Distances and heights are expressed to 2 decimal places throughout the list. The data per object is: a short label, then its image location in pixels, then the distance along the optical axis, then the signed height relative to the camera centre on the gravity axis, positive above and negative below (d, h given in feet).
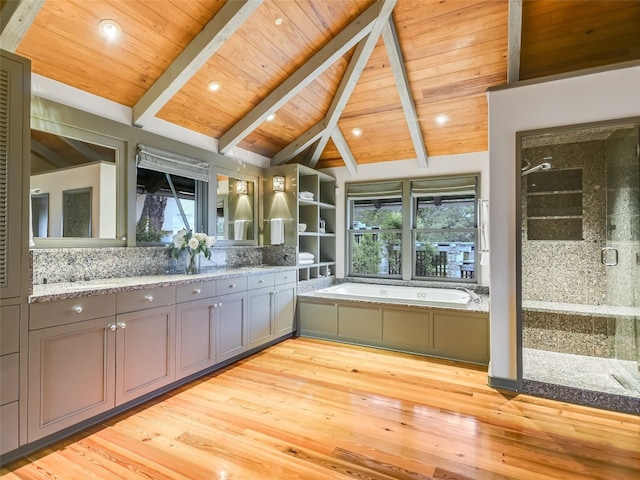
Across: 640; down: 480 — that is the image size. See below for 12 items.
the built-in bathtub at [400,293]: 12.21 -2.18
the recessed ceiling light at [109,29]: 7.68 +4.97
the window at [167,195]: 10.47 +1.64
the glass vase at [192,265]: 10.85 -0.73
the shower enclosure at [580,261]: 9.36 -0.63
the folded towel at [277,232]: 14.70 +0.46
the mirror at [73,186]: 8.28 +1.49
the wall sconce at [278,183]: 14.92 +2.65
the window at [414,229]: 15.28 +0.67
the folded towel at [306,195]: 15.23 +2.18
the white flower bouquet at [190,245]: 10.72 -0.08
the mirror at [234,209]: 13.51 +1.43
